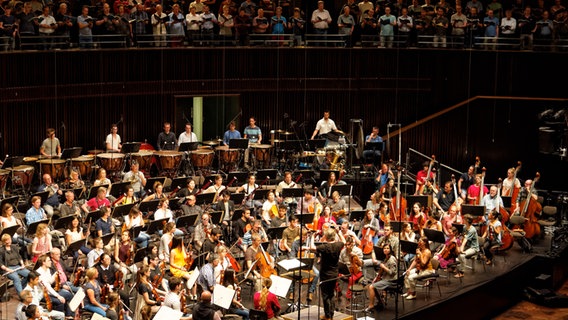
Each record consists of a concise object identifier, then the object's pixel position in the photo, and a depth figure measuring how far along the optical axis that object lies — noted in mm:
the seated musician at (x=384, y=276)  14156
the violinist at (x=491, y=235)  16609
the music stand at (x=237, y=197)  16141
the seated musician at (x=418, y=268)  14742
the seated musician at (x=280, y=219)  15927
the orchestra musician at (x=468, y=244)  15945
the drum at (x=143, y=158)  17938
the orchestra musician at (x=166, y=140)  18703
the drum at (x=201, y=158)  18328
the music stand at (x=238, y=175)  16828
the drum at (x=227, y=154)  18609
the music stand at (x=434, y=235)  14938
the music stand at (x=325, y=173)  17377
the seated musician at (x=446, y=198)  17812
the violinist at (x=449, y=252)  15578
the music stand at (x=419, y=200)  16750
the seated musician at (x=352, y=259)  14266
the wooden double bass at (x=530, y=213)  17734
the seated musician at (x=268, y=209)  16114
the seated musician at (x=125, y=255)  13578
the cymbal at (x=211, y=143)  19094
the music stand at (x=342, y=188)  16844
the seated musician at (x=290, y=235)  15023
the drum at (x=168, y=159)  18016
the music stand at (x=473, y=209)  16219
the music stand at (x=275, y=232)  14853
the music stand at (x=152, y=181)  16125
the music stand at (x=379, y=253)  14469
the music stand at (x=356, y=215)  15768
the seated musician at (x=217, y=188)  16391
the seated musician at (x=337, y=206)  16328
